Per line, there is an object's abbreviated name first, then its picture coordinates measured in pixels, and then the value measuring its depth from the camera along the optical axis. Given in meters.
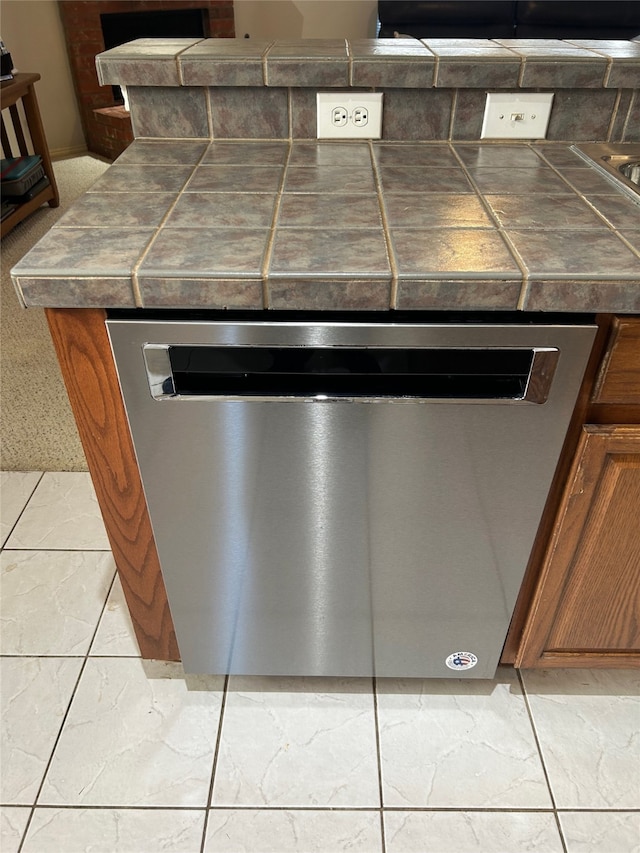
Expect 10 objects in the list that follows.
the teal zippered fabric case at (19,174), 3.18
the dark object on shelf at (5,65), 3.13
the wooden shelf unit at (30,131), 3.12
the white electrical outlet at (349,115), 1.22
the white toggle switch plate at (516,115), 1.22
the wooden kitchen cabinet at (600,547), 0.88
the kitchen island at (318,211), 0.78
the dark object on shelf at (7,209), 3.16
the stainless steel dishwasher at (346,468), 0.82
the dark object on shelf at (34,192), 3.27
